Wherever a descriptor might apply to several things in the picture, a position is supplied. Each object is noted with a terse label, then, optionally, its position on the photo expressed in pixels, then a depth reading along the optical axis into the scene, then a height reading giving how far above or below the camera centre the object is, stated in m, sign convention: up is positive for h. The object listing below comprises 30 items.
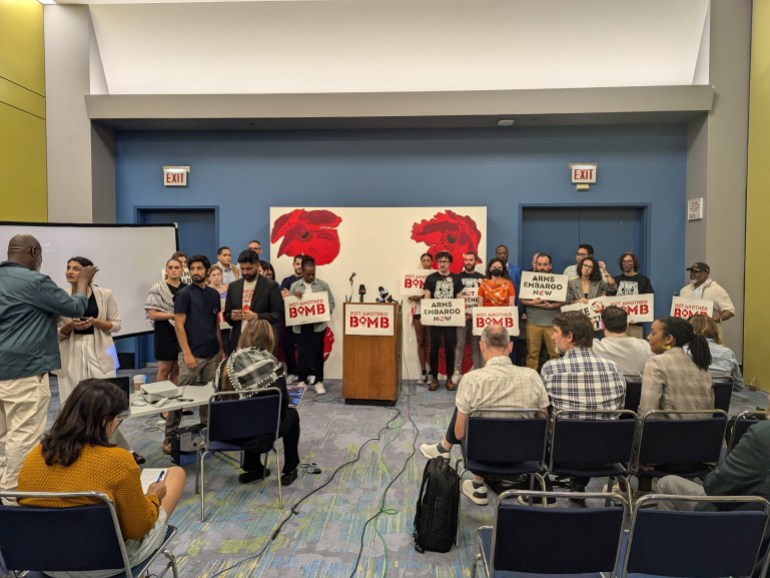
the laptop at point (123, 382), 3.12 -0.72
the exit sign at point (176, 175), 7.73 +1.52
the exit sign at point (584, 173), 7.38 +1.55
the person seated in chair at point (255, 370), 3.37 -0.68
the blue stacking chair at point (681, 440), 2.85 -0.95
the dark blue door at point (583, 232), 7.68 +0.69
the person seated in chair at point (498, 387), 3.01 -0.69
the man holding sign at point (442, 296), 6.32 -0.28
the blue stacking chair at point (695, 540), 1.75 -0.95
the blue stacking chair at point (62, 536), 1.75 -0.97
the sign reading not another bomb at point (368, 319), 5.60 -0.52
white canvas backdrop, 7.08 +0.34
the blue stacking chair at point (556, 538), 1.79 -0.97
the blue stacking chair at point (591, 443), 2.88 -0.98
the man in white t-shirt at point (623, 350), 3.68 -0.55
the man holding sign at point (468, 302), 6.36 -0.35
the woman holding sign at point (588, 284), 6.24 -0.10
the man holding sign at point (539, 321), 6.29 -0.59
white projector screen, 5.14 +0.20
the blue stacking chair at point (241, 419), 3.17 -0.97
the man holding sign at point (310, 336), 6.45 -0.83
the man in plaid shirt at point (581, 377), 3.00 -0.62
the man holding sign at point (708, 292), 6.04 -0.18
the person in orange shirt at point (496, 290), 6.16 -0.19
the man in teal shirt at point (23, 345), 3.19 -0.49
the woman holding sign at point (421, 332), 6.77 -0.80
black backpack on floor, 2.85 -1.40
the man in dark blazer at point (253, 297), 5.19 -0.26
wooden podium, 5.64 -1.03
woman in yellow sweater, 1.80 -0.71
